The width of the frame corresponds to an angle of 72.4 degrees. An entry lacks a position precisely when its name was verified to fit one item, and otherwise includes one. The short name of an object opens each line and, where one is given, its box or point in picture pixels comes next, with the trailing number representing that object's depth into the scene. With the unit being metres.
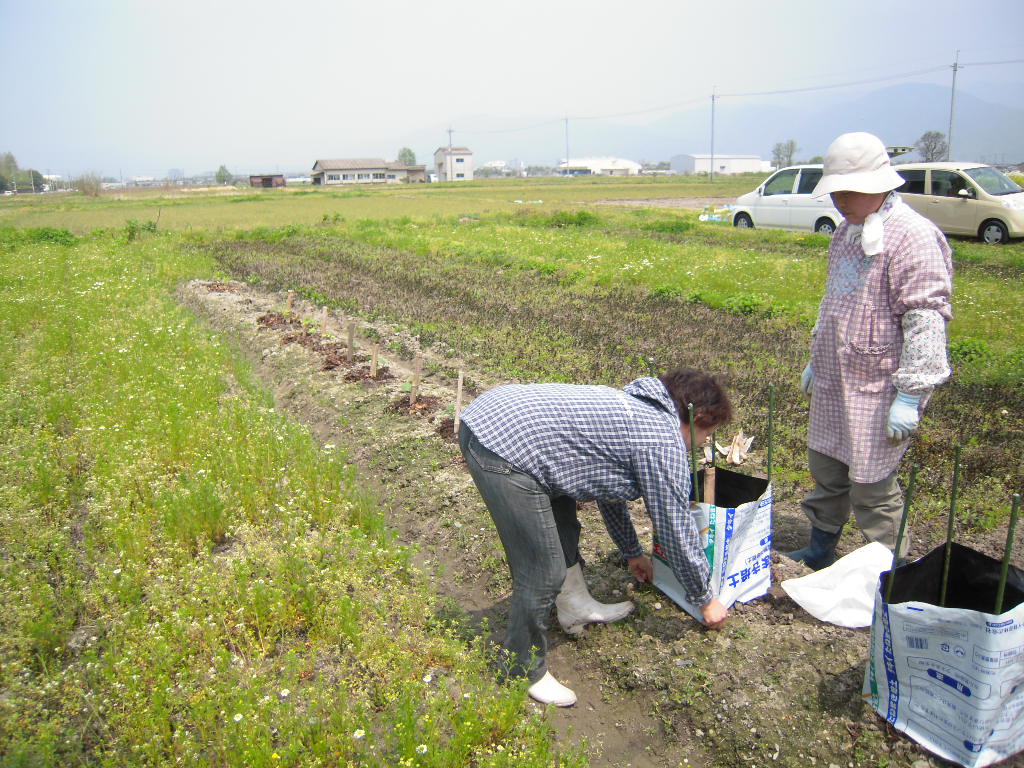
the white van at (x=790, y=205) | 14.29
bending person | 2.27
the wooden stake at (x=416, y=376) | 5.69
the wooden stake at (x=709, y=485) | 2.81
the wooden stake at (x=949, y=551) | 2.15
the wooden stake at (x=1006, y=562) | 1.94
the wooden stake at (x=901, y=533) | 2.16
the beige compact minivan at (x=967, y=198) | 12.29
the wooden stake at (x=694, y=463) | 2.31
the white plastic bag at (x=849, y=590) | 2.76
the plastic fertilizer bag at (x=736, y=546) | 2.68
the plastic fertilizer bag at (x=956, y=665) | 1.98
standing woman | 2.64
